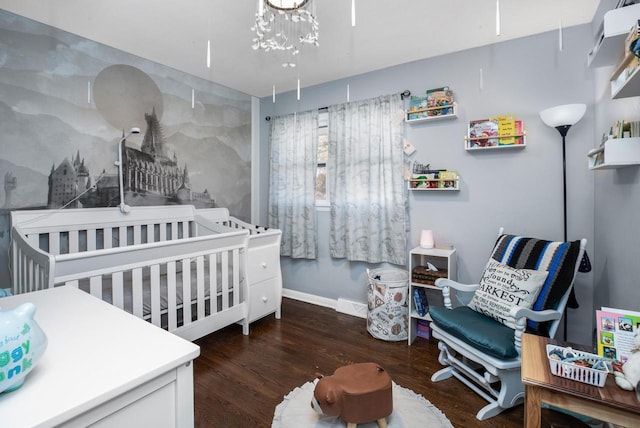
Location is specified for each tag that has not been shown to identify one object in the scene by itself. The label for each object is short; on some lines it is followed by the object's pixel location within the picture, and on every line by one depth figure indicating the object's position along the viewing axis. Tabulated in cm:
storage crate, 100
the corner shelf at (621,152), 128
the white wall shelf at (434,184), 251
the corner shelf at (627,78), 103
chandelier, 160
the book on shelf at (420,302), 244
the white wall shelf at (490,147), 224
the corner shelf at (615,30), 112
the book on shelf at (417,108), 261
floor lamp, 191
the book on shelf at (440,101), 250
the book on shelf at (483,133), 234
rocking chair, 159
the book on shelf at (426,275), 234
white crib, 167
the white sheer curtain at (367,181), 278
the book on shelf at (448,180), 250
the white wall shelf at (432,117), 247
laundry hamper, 245
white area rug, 153
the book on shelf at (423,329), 250
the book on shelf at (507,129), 227
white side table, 235
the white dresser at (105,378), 55
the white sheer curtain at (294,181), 329
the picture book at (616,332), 105
